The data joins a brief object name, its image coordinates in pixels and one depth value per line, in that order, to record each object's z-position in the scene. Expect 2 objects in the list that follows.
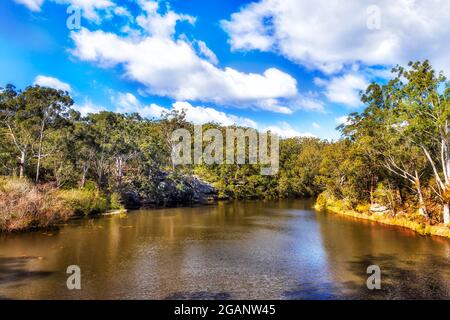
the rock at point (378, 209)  40.62
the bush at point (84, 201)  39.97
